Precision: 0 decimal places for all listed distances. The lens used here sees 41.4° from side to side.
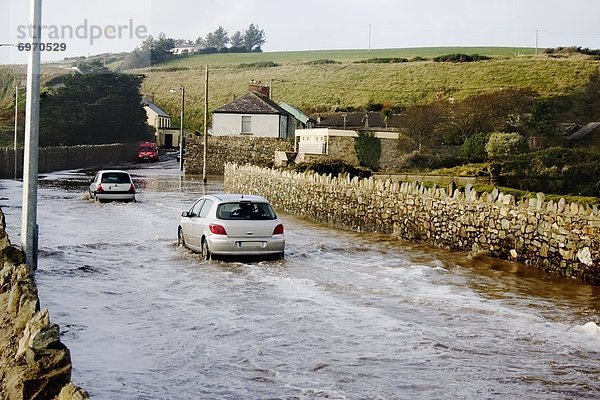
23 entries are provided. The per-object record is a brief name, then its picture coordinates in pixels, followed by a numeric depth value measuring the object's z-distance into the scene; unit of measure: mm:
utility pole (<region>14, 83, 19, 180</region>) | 51931
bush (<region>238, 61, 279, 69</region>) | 135750
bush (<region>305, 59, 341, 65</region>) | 128250
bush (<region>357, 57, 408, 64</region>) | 119875
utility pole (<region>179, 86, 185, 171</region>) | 66312
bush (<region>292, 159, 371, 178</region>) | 38906
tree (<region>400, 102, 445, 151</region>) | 51750
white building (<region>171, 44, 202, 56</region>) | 187400
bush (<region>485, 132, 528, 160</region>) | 39356
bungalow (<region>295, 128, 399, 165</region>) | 49169
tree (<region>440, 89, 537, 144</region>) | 53594
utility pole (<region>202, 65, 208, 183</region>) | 52525
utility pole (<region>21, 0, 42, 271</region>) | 13570
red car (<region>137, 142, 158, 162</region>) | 78375
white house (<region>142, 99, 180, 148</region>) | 101481
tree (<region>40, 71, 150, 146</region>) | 77375
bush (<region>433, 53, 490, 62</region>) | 108438
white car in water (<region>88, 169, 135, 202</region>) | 34062
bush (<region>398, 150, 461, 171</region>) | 40250
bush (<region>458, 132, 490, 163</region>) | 40812
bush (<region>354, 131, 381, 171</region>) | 47875
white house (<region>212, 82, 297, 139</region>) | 63031
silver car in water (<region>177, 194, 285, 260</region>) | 17891
